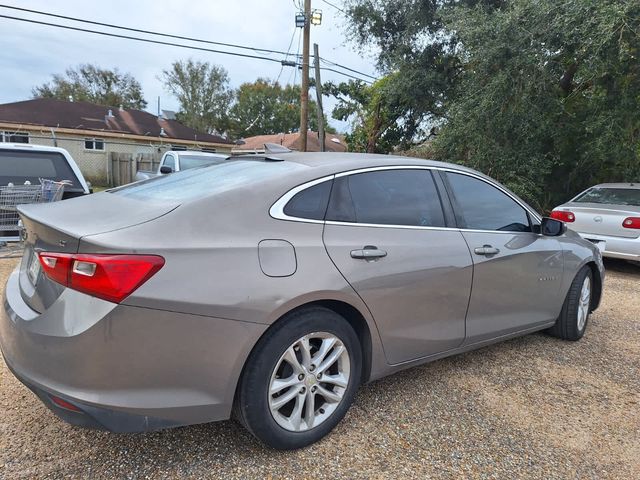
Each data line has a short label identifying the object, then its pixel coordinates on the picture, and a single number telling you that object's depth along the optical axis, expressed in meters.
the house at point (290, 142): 32.72
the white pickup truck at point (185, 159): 10.59
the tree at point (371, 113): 14.96
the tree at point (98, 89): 41.25
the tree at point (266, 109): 46.78
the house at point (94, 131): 21.27
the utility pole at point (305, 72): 15.40
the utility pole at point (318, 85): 17.38
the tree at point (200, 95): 39.50
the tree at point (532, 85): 8.88
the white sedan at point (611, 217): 6.72
